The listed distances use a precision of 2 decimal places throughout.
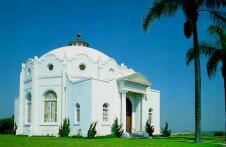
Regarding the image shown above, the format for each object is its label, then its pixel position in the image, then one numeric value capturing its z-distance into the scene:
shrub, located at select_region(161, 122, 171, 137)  39.03
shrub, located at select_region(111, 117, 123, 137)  32.97
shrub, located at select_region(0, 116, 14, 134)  44.06
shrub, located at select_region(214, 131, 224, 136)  42.47
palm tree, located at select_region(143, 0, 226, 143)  22.62
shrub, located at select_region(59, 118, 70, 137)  32.97
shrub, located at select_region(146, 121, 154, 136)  37.27
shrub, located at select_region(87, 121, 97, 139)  30.31
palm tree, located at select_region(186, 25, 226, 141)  27.30
